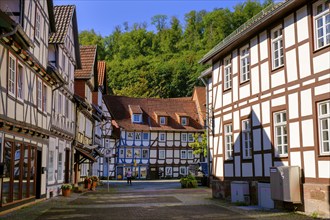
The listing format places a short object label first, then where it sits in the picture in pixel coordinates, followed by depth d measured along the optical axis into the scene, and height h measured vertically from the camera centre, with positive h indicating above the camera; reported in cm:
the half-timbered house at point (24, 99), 1370 +234
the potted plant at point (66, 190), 2242 -135
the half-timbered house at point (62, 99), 2155 +346
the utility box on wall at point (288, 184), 1374 -66
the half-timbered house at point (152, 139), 5647 +308
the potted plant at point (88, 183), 2927 -130
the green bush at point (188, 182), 3183 -137
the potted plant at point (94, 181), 2973 -121
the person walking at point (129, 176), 4080 -118
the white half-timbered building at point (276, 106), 1310 +200
